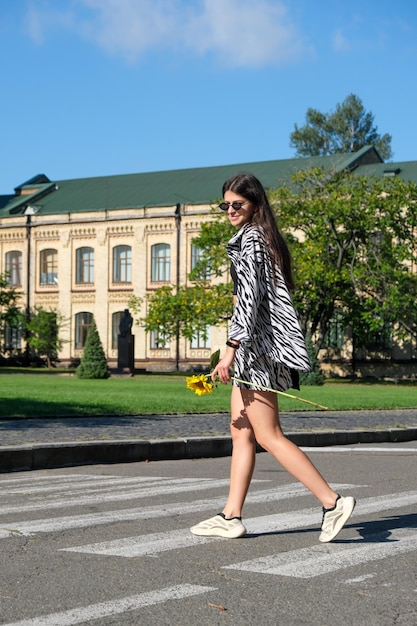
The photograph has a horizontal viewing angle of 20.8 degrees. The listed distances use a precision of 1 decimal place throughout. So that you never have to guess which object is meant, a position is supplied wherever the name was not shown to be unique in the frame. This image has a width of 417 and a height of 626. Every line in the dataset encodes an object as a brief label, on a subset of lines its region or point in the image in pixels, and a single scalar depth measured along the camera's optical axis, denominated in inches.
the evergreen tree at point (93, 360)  1909.4
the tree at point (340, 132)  3265.3
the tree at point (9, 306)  2763.3
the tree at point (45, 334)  2795.3
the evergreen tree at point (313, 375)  1781.5
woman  275.9
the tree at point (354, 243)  1966.0
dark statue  2322.8
